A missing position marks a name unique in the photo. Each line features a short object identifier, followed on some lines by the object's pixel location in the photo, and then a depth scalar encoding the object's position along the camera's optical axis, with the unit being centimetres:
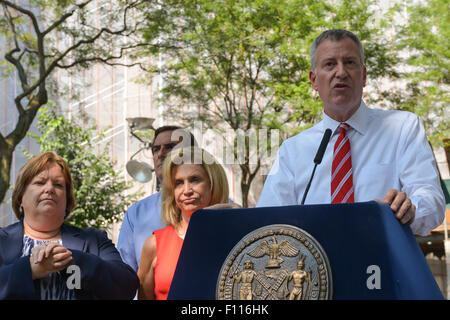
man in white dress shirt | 209
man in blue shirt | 354
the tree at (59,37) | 1258
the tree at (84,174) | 1478
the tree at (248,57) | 1441
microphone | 193
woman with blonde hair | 289
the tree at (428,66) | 1346
